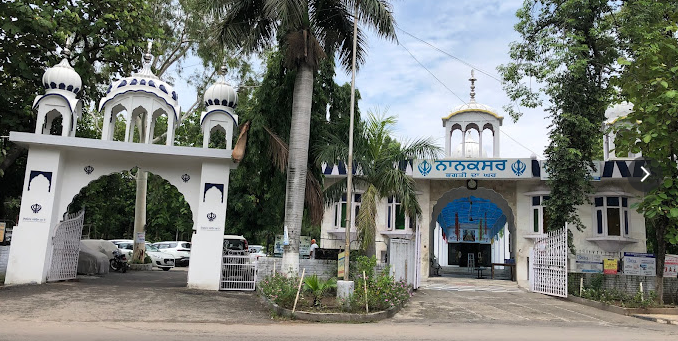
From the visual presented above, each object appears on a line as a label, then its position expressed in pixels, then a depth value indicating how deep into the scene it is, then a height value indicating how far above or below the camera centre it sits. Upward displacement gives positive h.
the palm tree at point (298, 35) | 12.34 +5.46
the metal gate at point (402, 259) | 13.50 -0.29
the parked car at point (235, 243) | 22.58 -0.08
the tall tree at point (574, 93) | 16.56 +5.55
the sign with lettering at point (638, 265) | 16.33 -0.16
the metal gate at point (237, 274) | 13.87 -0.90
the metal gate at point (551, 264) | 15.05 -0.27
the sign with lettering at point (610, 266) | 15.74 -0.23
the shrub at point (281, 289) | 10.57 -1.00
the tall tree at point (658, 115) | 13.38 +3.88
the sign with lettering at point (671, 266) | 16.06 -0.14
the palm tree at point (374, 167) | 12.95 +2.14
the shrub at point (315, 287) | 10.66 -0.88
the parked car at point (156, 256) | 25.28 -0.93
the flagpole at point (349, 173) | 11.06 +1.66
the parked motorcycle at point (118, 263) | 19.98 -1.07
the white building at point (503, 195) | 18.89 +2.37
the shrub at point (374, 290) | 10.63 -0.94
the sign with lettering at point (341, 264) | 11.21 -0.40
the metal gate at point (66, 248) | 13.38 -0.41
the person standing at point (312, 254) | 14.90 -0.27
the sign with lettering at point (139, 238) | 21.89 -0.06
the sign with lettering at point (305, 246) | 17.48 -0.06
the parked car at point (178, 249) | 27.52 -0.61
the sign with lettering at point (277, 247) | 16.86 -0.13
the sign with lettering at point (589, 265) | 16.98 -0.25
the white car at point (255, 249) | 29.34 -0.41
